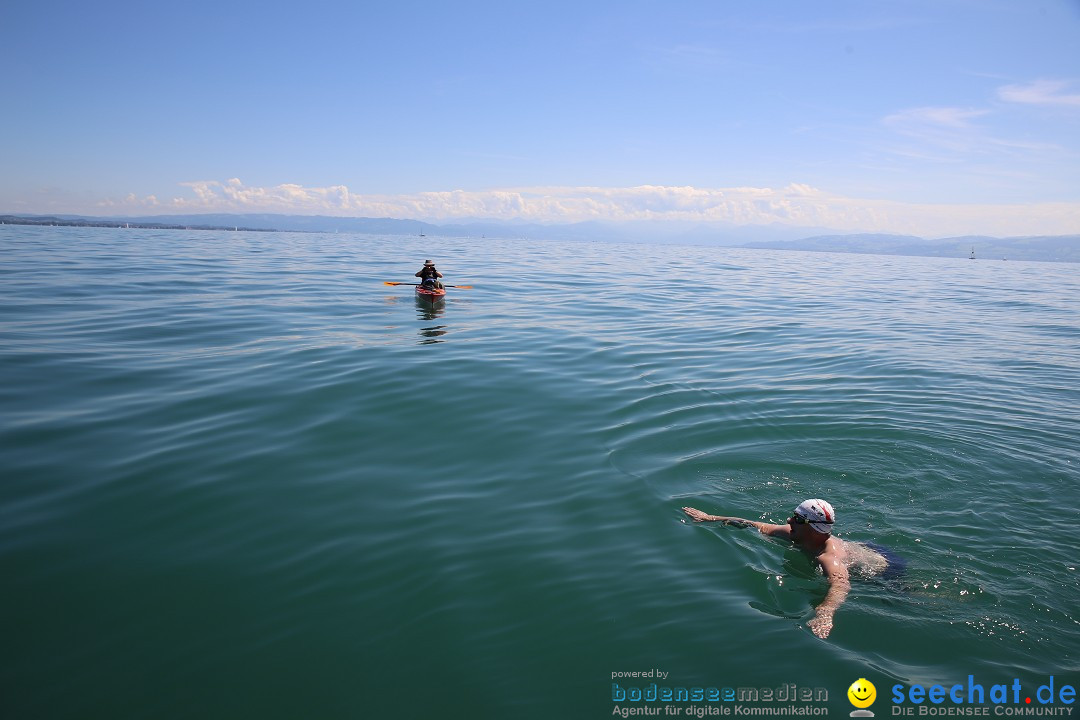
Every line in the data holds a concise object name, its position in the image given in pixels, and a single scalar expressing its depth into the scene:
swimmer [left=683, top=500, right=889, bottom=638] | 6.11
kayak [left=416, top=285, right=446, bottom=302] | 22.56
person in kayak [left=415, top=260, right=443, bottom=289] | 22.97
